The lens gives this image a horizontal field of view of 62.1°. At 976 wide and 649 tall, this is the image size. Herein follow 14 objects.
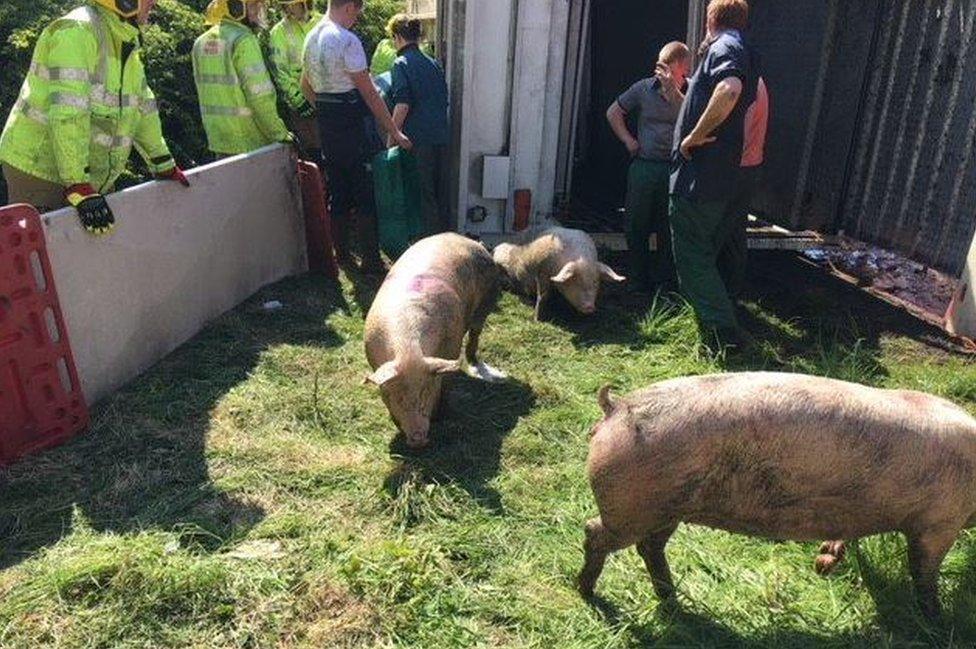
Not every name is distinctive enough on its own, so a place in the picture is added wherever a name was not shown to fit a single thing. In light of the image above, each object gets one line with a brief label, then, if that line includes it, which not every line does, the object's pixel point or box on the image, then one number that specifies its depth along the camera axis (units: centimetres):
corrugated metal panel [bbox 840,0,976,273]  724
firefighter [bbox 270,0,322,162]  817
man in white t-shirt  671
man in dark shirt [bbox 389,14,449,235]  719
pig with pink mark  433
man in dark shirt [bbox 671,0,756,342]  535
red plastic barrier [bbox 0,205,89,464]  412
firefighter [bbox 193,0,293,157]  684
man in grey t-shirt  662
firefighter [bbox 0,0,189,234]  451
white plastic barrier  474
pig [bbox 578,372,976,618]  288
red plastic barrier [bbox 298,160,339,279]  716
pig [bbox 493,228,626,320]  647
